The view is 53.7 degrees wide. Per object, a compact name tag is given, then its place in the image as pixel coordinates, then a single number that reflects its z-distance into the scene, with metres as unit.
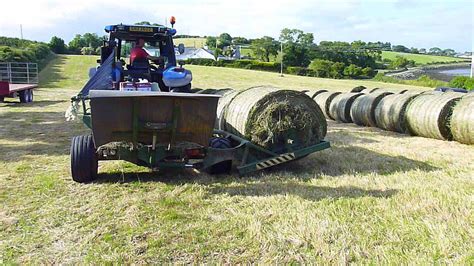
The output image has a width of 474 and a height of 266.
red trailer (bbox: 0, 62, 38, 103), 18.78
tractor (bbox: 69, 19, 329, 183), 5.04
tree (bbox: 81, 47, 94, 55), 59.66
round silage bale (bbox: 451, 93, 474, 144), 9.20
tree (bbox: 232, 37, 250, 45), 103.82
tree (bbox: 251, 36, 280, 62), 76.50
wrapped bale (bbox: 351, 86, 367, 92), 19.03
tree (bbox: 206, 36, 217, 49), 96.75
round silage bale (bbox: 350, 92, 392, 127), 12.65
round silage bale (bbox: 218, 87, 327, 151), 6.57
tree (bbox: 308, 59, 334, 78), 58.56
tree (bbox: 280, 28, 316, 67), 68.88
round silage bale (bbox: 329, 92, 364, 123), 14.12
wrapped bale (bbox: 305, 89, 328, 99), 17.04
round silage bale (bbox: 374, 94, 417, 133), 11.27
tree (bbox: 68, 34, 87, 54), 73.00
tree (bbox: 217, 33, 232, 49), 95.11
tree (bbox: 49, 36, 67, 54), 66.41
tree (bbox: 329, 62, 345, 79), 58.56
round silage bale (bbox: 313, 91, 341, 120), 15.27
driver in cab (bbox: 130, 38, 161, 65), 7.86
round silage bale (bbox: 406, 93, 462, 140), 9.98
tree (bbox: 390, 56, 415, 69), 82.25
